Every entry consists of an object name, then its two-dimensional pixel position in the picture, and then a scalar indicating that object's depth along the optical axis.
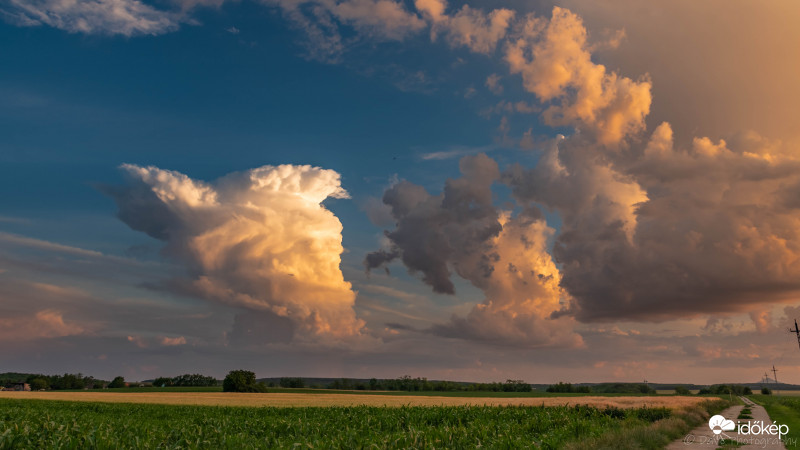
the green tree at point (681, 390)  182.34
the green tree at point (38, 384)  158.12
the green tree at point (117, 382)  169.25
